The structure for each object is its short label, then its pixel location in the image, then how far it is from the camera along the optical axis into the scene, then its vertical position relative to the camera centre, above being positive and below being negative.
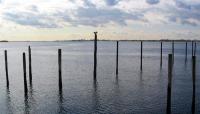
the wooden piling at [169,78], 13.49 -1.92
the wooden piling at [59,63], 18.83 -1.28
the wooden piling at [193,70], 14.61 -1.51
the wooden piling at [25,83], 19.31 -3.18
